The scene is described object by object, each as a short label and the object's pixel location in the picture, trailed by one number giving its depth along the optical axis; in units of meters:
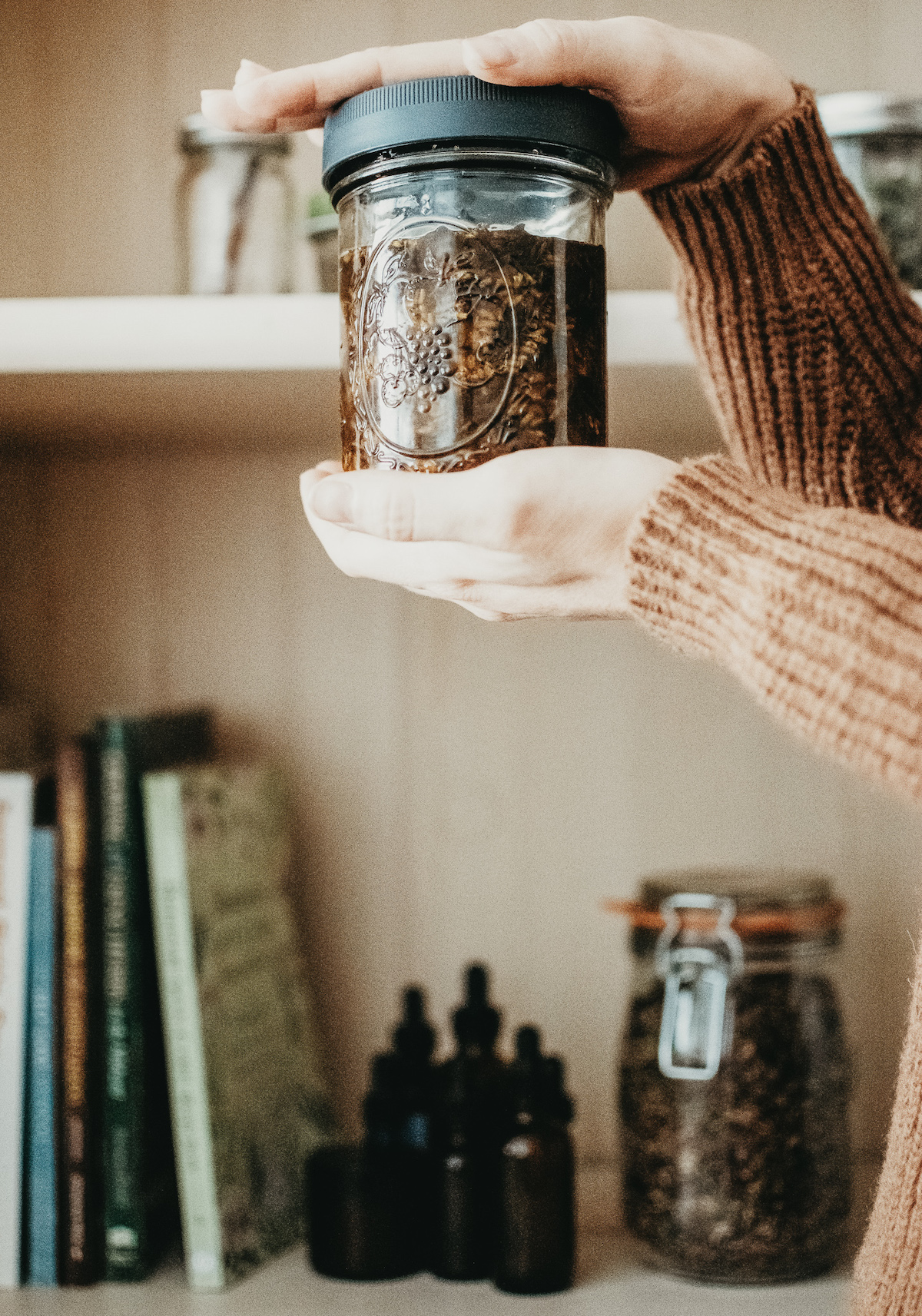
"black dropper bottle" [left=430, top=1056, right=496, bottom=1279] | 0.84
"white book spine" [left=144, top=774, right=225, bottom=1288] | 0.84
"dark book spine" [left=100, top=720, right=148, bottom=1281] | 0.84
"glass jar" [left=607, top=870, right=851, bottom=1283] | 0.82
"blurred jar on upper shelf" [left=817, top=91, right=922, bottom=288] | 0.80
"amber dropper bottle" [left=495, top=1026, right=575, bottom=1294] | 0.82
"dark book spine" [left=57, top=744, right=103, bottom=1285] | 0.84
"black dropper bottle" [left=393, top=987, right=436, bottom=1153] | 0.86
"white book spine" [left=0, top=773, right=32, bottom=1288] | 0.83
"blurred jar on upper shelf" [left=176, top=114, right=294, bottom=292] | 0.88
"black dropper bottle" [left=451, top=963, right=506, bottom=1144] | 0.87
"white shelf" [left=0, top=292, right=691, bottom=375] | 0.76
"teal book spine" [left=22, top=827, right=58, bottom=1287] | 0.84
